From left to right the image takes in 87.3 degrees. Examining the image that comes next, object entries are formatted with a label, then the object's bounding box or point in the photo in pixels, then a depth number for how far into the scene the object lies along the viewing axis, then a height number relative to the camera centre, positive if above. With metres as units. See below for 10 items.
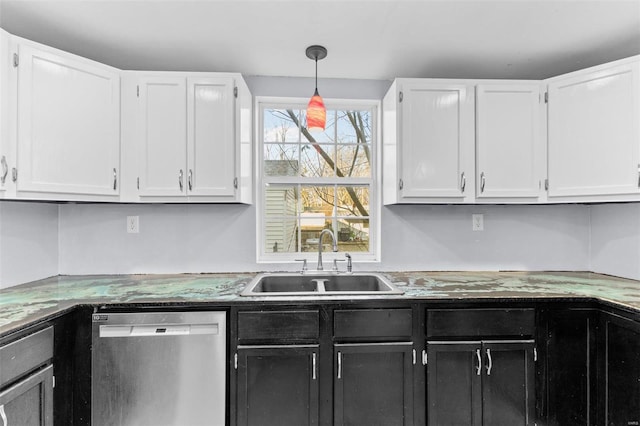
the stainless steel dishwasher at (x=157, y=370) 1.64 -0.77
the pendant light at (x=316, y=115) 1.80 +0.54
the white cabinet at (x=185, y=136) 2.05 +0.48
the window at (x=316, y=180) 2.52 +0.26
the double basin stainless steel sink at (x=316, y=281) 2.25 -0.45
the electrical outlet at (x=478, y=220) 2.52 -0.04
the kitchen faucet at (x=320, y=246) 2.23 -0.21
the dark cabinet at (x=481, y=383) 1.71 -0.87
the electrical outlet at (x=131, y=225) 2.39 -0.08
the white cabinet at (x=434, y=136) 2.15 +0.51
